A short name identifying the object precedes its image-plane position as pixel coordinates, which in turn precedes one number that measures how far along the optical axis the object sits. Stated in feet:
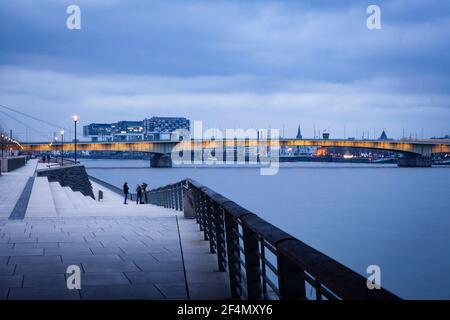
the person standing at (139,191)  120.66
